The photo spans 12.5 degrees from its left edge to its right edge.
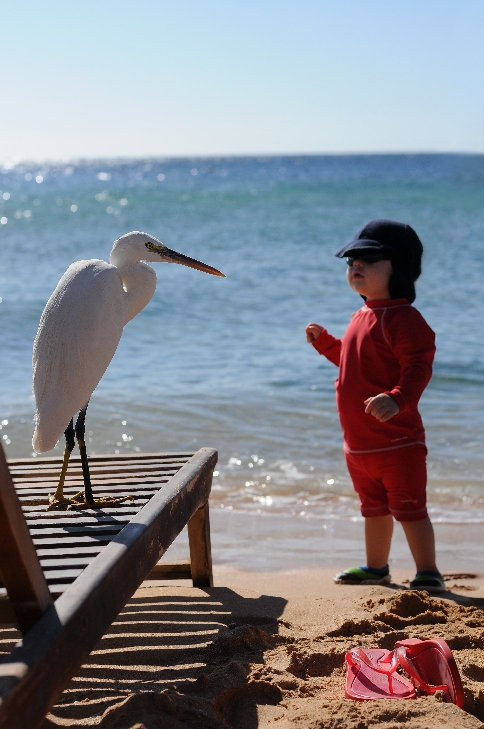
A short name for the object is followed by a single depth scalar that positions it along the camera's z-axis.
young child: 5.00
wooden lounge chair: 3.76
